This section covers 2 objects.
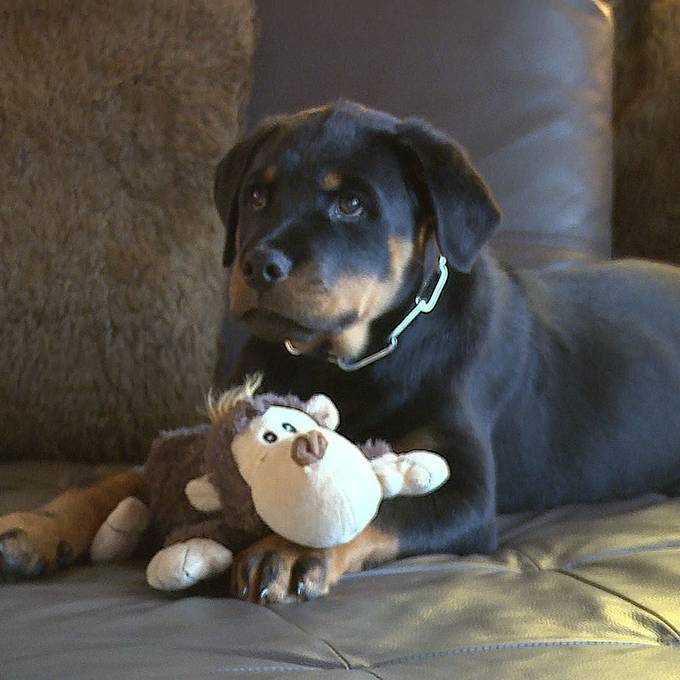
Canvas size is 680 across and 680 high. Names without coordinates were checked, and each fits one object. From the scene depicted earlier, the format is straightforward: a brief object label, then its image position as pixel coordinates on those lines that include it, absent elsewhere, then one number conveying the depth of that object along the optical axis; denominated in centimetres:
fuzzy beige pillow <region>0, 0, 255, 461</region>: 210
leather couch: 167
